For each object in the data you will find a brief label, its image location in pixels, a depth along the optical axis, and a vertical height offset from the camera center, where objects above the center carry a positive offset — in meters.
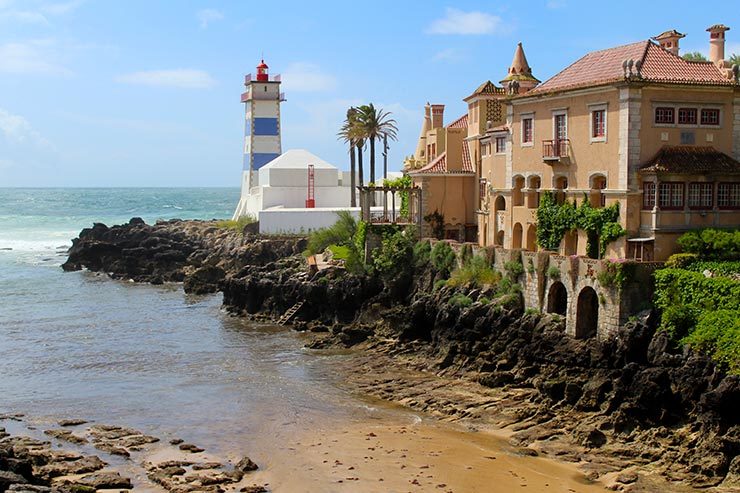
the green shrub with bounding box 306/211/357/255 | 56.00 -1.59
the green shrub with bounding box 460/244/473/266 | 43.09 -2.00
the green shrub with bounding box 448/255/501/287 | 40.81 -2.76
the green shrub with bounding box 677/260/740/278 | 32.41 -1.95
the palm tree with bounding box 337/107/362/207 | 68.66 +4.83
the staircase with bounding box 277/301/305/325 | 48.69 -5.20
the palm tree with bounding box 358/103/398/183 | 67.44 +5.51
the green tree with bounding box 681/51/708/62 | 63.81 +9.76
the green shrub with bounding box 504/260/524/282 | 39.22 -2.40
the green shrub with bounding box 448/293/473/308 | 39.81 -3.71
